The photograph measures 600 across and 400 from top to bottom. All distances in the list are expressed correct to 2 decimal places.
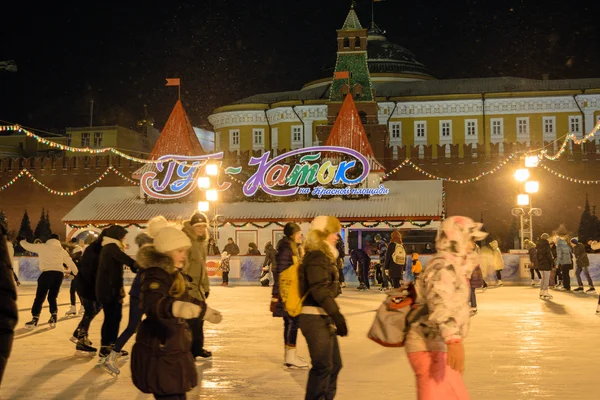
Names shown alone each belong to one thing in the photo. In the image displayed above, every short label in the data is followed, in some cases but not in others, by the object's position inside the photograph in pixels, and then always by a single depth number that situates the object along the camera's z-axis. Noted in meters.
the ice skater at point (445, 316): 5.01
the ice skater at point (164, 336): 4.93
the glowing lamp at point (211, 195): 29.89
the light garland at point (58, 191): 44.75
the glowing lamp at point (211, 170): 30.48
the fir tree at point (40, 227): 43.10
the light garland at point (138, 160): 31.85
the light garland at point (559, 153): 39.34
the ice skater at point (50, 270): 12.79
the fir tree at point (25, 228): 43.53
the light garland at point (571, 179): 41.03
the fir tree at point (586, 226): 38.94
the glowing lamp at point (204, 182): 30.39
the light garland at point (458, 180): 41.66
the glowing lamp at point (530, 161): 27.03
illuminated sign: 36.56
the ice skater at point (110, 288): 9.05
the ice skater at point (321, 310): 6.24
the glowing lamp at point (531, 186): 26.52
